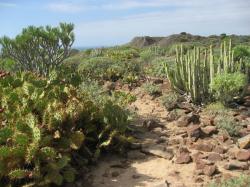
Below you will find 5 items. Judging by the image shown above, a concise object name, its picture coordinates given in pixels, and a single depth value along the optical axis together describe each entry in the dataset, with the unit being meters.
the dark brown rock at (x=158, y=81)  10.94
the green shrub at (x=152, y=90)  9.95
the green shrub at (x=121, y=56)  15.45
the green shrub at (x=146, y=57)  15.59
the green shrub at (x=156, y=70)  12.19
